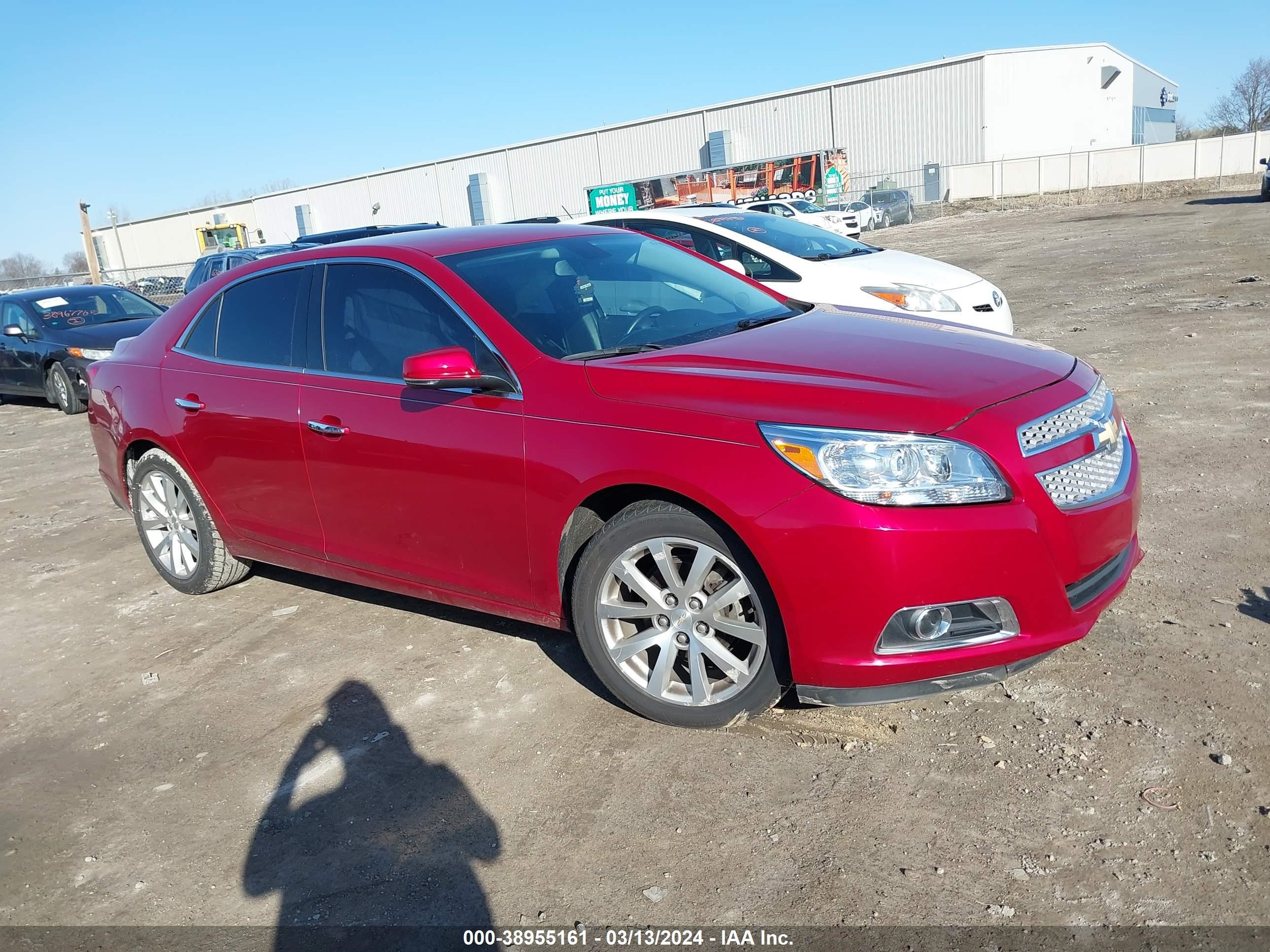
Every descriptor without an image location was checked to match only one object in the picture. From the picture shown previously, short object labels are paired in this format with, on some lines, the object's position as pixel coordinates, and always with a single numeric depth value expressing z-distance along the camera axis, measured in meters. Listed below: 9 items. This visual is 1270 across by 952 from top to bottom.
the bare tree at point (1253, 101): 76.38
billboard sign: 40.75
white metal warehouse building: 46.38
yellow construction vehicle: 53.28
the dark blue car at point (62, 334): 12.68
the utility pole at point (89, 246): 47.22
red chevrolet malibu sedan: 2.96
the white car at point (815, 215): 30.88
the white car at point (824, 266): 7.88
